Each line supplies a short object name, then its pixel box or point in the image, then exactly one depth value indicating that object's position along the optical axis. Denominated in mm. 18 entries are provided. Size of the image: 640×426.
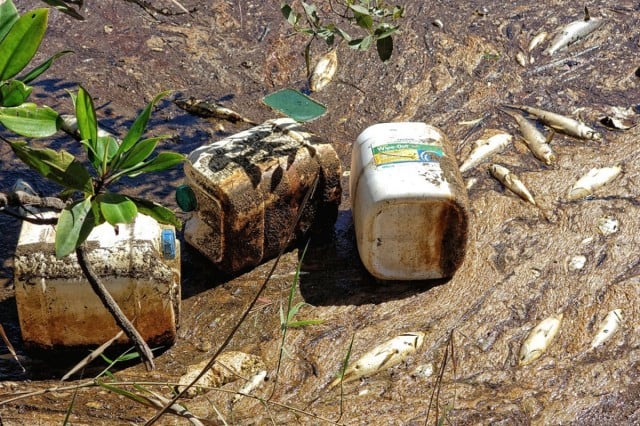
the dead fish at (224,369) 3445
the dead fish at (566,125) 5055
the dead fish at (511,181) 4598
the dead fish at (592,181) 4602
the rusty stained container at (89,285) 3328
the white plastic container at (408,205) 3795
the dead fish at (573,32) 5854
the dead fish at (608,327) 3764
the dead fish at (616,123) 5152
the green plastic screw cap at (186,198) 3830
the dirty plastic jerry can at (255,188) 3840
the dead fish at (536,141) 4879
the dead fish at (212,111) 5148
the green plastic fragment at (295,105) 4188
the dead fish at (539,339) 3688
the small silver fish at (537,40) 5866
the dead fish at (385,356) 3572
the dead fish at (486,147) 4883
